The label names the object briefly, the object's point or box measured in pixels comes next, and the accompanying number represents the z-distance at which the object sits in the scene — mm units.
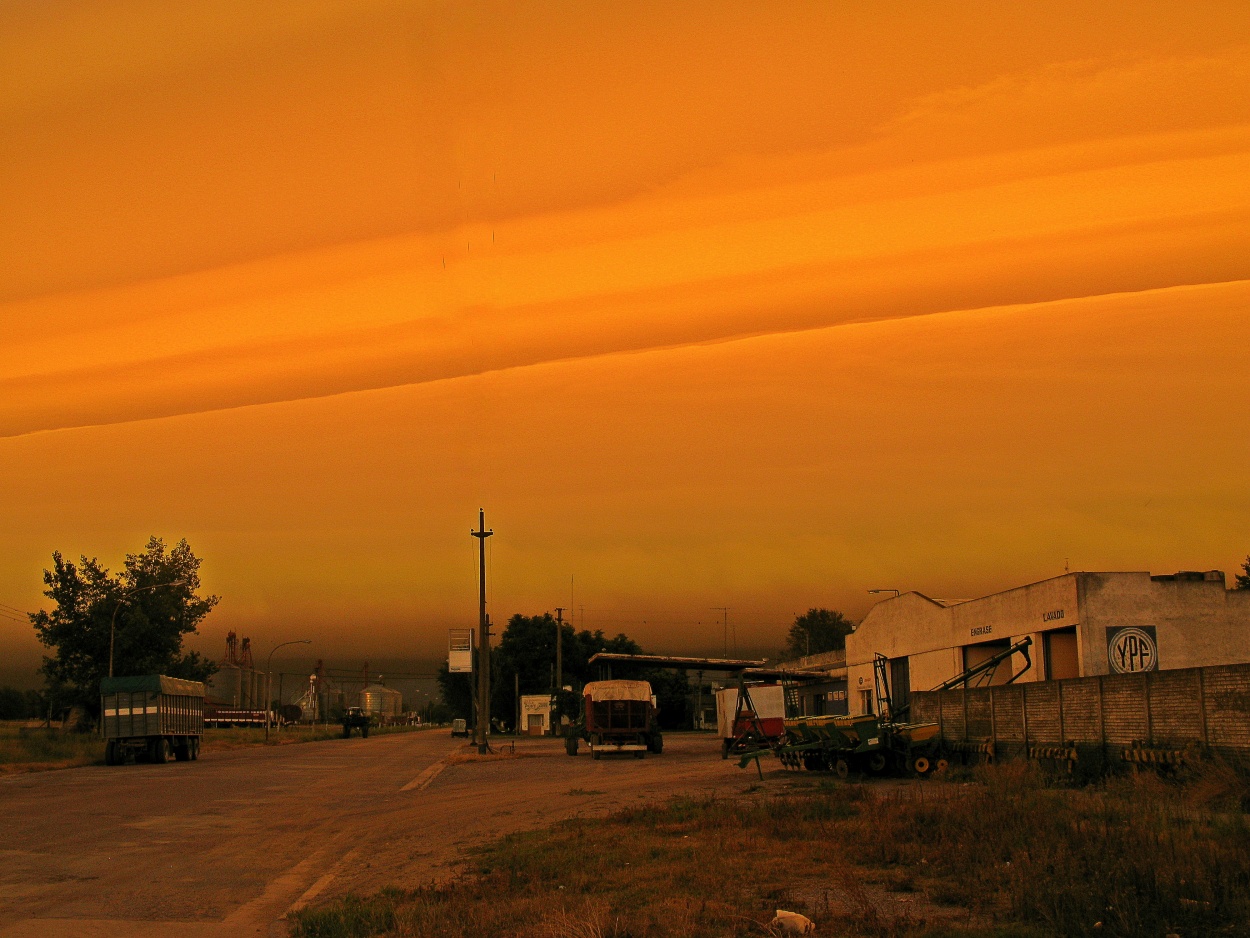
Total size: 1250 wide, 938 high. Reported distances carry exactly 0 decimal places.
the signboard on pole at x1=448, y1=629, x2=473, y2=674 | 76562
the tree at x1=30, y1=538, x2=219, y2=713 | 70938
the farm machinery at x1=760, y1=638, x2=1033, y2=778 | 26422
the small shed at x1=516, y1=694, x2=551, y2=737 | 93562
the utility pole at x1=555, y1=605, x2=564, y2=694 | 78000
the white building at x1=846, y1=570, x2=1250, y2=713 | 37469
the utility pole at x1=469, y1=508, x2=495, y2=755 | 48969
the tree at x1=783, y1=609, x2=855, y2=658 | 150500
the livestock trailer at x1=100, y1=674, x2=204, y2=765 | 45750
